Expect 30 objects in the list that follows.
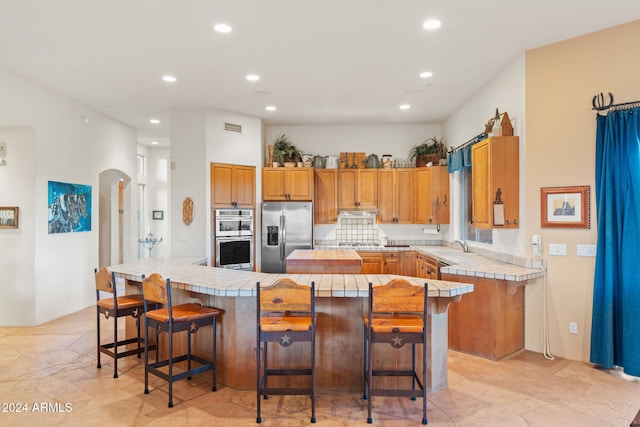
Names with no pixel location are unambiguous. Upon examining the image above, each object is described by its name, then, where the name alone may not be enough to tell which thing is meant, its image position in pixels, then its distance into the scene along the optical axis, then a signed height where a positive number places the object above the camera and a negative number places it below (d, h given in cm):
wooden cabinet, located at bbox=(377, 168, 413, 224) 691 +38
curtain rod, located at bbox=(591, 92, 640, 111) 342 +102
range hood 700 +8
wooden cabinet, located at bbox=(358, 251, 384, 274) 660 -80
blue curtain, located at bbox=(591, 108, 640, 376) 335 -26
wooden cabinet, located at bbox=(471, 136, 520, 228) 421 +37
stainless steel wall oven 614 -35
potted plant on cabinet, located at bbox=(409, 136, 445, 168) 686 +118
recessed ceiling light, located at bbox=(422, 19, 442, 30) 342 +174
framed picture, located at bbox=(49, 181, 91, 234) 534 +15
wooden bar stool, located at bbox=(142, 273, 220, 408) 296 -81
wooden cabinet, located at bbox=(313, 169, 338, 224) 698 +41
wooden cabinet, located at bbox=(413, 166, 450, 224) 666 +37
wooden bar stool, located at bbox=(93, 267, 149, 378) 353 -84
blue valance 514 +87
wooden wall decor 607 +8
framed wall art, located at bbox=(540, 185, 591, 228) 374 +9
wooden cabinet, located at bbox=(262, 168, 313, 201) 673 +57
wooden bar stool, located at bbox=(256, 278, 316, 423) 265 -76
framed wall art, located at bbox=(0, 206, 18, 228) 507 +1
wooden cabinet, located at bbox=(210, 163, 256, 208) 616 +52
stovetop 688 -52
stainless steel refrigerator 652 -28
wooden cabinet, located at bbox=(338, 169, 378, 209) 694 +49
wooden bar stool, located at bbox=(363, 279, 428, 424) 262 -74
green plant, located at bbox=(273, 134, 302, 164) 687 +115
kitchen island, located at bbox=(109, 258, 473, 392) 310 -98
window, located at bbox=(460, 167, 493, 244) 591 +13
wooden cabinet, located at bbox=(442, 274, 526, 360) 389 -108
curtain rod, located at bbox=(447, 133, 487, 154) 474 +102
